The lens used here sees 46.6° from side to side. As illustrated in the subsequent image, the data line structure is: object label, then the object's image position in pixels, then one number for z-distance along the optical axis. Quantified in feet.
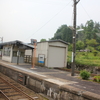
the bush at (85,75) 29.80
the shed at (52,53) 52.29
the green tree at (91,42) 129.18
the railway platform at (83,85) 19.66
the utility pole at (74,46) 34.31
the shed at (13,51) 56.65
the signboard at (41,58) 53.70
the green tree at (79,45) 129.08
